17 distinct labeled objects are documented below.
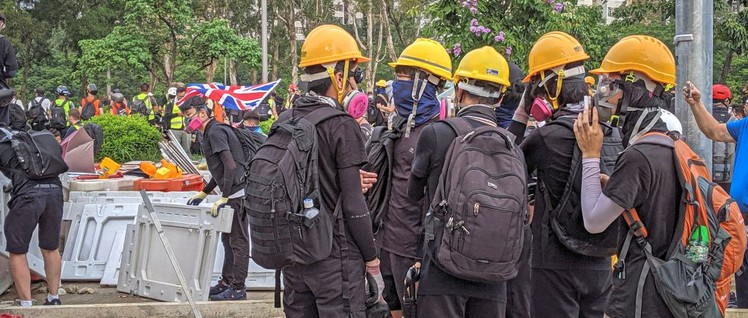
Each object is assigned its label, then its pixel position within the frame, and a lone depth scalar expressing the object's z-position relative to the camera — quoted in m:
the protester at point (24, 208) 8.29
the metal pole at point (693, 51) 6.40
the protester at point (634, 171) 3.92
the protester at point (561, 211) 4.84
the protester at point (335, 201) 4.55
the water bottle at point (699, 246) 3.88
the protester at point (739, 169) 6.13
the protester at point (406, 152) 5.76
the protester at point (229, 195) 8.80
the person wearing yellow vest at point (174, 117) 20.20
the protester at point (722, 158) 10.15
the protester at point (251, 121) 9.80
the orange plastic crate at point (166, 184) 11.02
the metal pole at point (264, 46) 31.62
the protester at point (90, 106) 22.95
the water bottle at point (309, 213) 4.41
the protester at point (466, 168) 4.45
